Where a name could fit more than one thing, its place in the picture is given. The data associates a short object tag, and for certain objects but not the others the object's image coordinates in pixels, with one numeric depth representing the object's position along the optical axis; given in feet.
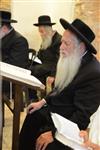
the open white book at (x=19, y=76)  6.64
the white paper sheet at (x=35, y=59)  14.98
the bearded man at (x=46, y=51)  13.76
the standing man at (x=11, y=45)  11.64
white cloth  5.84
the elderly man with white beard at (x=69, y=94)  6.72
